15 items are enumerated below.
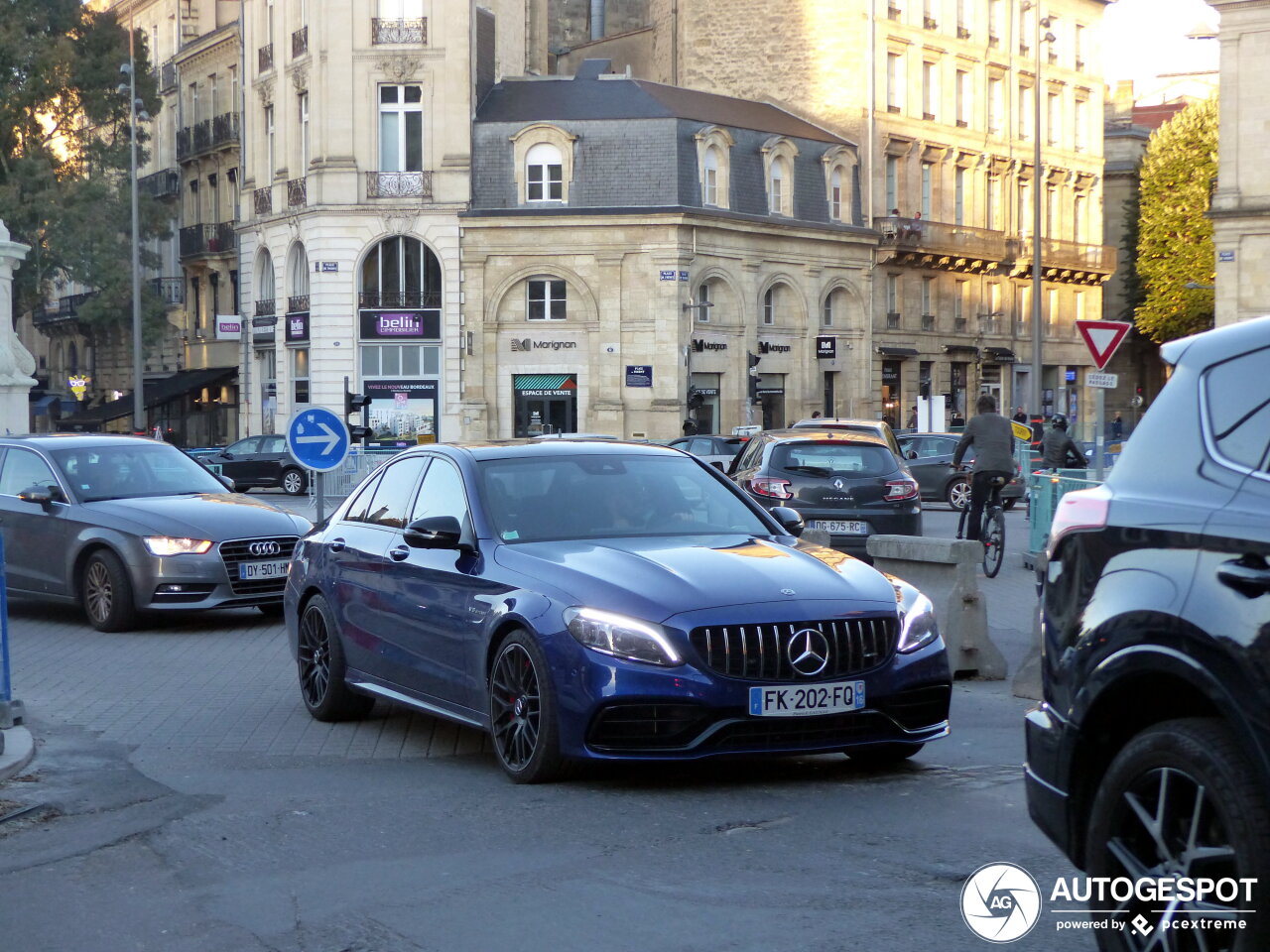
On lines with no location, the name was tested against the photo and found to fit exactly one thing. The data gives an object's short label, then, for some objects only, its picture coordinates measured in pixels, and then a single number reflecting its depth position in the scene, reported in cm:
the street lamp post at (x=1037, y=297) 4909
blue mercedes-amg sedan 712
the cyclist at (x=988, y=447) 1927
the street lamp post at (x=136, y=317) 4988
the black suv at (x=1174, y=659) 371
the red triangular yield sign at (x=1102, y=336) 1934
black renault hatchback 1833
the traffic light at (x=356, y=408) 1970
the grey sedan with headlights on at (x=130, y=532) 1425
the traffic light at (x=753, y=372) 5141
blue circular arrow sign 1769
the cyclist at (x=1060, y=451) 2359
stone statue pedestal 2734
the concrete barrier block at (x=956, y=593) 1115
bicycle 1961
